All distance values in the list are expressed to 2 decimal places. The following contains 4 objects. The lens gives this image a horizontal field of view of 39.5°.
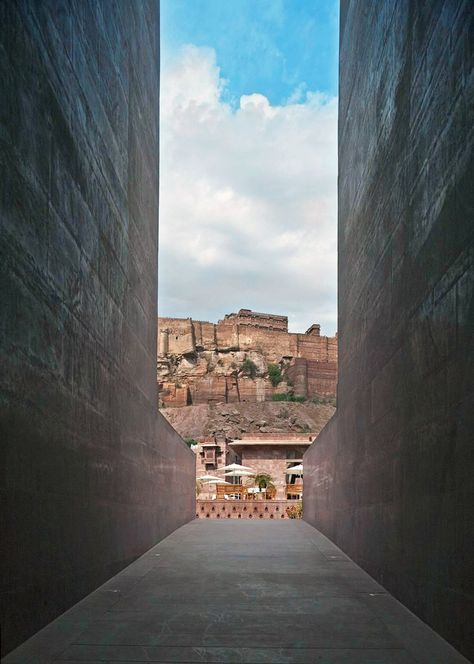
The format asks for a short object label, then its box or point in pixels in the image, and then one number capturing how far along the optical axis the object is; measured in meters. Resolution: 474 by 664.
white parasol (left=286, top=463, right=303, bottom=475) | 27.20
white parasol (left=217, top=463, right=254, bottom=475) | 29.94
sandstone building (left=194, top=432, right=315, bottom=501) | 33.94
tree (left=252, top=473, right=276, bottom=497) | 31.23
